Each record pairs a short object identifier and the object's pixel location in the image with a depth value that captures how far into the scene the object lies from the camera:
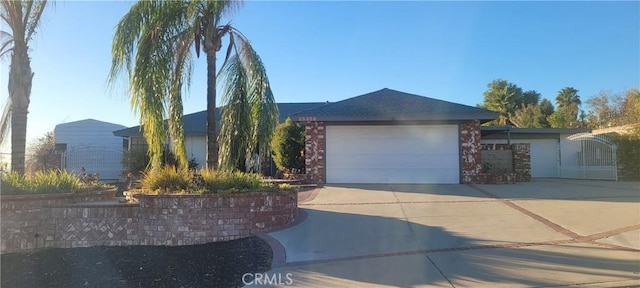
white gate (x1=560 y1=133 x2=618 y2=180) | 19.93
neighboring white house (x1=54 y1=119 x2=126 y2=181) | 22.28
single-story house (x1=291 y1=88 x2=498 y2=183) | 16.61
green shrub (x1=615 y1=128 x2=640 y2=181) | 19.19
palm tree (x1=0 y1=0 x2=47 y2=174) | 8.68
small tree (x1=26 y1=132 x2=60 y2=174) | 19.61
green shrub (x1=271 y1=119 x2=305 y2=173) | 18.44
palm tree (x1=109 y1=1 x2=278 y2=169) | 8.78
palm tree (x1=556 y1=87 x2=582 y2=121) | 46.26
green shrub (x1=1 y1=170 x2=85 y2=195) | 7.84
